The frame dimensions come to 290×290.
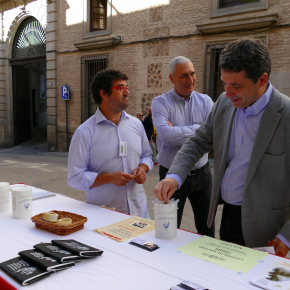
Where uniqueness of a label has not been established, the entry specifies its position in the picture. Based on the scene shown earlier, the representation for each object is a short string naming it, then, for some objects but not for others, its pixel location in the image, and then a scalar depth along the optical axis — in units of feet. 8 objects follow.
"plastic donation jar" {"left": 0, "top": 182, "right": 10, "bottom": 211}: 6.75
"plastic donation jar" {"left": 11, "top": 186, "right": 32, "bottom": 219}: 6.10
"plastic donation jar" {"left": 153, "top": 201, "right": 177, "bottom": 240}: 5.08
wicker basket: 5.45
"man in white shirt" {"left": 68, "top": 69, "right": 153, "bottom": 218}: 7.21
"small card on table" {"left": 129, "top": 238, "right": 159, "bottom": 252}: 4.91
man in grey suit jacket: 5.09
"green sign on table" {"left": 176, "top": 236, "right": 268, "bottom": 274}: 4.43
